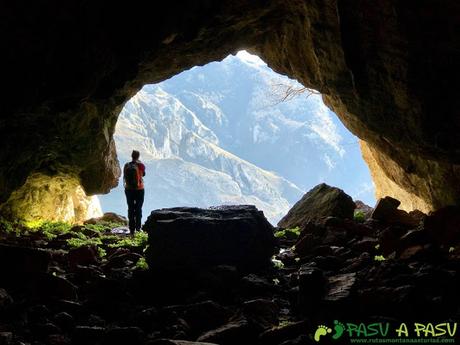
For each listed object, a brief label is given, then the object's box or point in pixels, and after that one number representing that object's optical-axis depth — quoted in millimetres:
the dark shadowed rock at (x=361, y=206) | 16480
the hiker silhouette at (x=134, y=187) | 12914
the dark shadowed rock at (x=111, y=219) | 18984
